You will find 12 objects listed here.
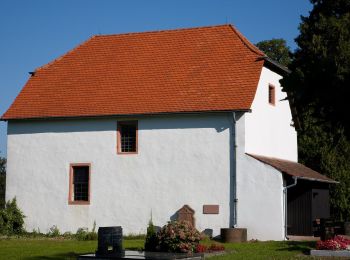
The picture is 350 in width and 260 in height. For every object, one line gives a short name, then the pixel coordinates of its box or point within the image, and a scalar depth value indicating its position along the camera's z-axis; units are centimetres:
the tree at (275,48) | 5491
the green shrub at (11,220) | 3203
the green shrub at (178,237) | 2075
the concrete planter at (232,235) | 2769
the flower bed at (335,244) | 2170
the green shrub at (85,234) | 2972
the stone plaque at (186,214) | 2970
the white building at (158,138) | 2942
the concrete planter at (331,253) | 2117
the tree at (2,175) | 5888
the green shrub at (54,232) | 3171
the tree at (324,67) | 1697
